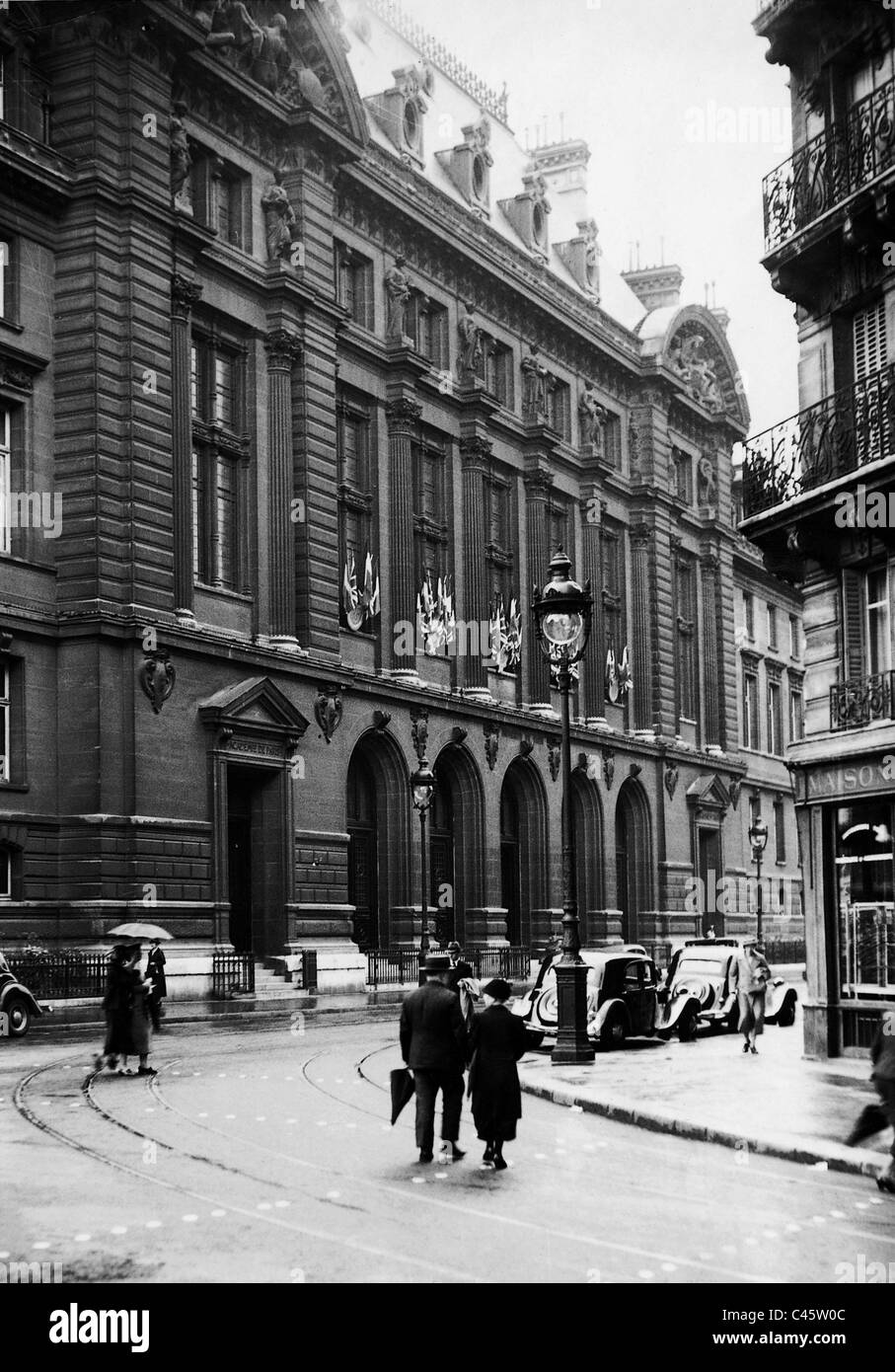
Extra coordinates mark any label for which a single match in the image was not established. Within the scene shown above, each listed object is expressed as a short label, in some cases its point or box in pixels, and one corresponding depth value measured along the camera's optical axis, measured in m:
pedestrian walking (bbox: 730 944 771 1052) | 27.41
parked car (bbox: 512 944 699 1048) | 27.89
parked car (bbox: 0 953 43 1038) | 28.55
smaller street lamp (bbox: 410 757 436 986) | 40.84
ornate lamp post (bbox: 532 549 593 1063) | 23.56
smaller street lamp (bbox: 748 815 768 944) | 60.88
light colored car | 33.41
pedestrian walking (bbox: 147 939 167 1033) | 31.95
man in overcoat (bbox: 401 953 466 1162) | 14.79
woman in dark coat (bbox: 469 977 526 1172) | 14.63
